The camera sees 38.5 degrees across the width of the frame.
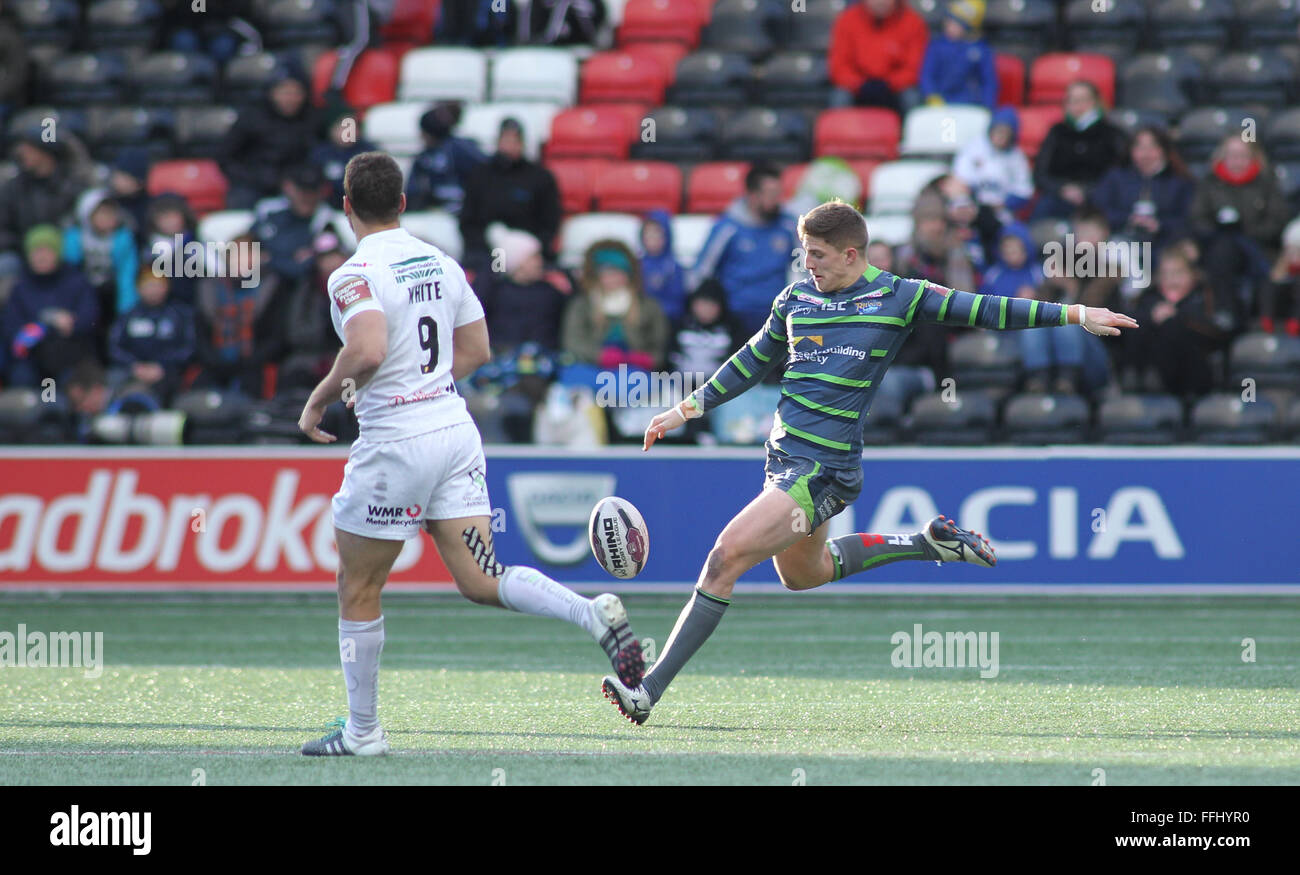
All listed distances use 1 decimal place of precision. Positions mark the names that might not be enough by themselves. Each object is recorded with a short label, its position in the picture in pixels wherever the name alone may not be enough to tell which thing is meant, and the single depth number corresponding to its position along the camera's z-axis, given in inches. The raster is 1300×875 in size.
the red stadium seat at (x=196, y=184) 680.4
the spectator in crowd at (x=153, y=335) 593.3
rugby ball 300.5
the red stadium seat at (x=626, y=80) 688.4
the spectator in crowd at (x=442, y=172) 628.7
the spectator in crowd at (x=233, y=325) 590.2
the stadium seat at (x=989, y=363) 560.4
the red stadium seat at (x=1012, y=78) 666.2
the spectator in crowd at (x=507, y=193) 604.4
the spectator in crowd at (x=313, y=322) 573.9
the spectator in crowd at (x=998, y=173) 604.1
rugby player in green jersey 295.4
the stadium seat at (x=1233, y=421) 529.3
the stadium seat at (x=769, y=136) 662.5
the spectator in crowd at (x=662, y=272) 589.0
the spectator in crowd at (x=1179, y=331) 543.2
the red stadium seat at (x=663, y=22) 708.0
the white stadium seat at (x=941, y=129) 632.4
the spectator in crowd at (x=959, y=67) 642.8
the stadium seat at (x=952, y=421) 542.0
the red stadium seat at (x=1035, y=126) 637.3
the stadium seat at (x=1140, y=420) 532.7
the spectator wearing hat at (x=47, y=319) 599.5
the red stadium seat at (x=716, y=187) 647.1
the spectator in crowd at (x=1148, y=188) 581.6
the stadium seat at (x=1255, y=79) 643.5
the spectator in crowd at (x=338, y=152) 634.2
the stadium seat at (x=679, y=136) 671.8
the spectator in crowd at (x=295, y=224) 601.0
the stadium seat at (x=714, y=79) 685.3
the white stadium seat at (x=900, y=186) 625.0
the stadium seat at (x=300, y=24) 732.7
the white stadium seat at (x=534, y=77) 691.4
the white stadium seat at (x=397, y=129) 669.3
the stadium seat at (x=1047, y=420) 536.1
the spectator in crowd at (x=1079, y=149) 596.1
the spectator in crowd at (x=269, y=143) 652.1
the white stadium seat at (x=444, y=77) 695.1
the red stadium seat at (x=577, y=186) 657.0
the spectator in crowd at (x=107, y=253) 611.5
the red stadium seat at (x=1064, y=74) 653.9
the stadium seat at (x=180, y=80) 722.2
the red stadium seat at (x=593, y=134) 668.7
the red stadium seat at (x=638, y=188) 652.7
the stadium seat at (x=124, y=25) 754.2
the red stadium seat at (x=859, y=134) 650.8
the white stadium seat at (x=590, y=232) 628.1
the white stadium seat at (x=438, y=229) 613.0
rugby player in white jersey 263.3
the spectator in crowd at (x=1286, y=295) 567.8
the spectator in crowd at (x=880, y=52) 653.3
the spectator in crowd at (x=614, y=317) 562.9
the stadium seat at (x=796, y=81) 684.7
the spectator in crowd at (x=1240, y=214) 562.9
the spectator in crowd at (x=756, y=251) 575.8
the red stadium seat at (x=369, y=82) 700.7
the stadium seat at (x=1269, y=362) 546.0
